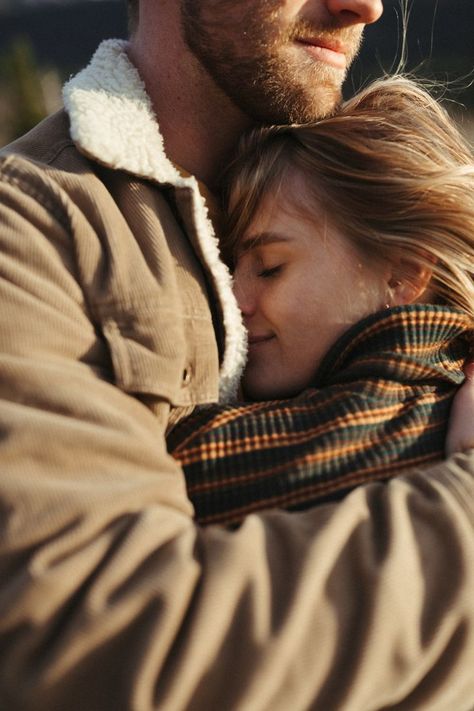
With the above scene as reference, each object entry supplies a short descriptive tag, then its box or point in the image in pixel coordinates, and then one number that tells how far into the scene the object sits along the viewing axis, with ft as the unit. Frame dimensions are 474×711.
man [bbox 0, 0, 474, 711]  2.39
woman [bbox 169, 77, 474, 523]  2.97
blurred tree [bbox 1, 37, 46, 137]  39.50
